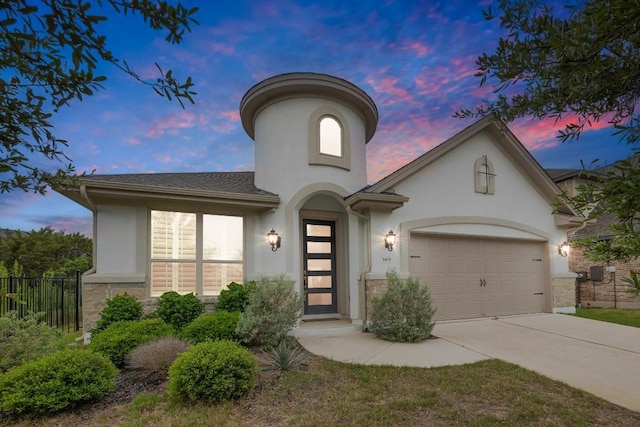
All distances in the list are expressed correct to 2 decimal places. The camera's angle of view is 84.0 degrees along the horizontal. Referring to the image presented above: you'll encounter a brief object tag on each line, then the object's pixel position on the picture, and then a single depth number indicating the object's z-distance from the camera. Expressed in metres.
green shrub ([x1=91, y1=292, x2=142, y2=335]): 7.13
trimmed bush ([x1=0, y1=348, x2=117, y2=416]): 4.20
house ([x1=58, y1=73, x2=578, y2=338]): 8.05
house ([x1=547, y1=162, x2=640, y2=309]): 14.02
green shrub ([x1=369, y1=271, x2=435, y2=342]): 7.81
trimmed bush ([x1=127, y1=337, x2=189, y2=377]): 5.55
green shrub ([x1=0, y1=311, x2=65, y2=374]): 5.12
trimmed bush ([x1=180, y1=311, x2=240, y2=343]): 6.76
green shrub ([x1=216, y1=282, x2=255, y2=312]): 8.08
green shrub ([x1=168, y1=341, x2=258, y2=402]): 4.54
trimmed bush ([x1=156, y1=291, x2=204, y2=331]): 7.68
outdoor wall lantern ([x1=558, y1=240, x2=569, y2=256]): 11.70
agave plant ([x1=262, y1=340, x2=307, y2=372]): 5.77
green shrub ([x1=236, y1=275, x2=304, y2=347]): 7.05
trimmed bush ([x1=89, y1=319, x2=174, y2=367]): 6.04
